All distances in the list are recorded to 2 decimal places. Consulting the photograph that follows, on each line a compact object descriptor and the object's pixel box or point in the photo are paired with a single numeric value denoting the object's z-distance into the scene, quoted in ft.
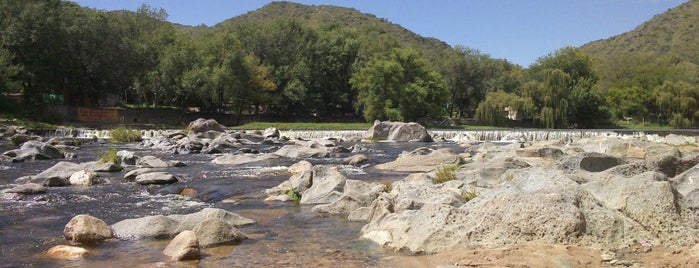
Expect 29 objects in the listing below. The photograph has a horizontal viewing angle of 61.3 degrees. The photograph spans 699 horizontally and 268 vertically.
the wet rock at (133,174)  64.56
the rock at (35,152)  88.90
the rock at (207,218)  37.65
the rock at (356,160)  85.20
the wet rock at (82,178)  60.44
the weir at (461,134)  145.69
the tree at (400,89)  222.69
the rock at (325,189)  48.39
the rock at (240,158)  85.78
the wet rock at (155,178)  61.41
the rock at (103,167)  71.77
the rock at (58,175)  59.21
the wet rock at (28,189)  53.01
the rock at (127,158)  80.23
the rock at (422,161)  71.04
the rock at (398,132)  157.48
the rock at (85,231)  35.58
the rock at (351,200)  43.98
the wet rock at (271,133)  156.01
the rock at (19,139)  126.69
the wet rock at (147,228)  36.50
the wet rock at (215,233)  33.95
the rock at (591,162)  42.45
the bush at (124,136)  146.10
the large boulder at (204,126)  157.99
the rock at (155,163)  79.00
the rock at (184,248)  30.81
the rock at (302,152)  99.02
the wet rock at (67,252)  32.14
